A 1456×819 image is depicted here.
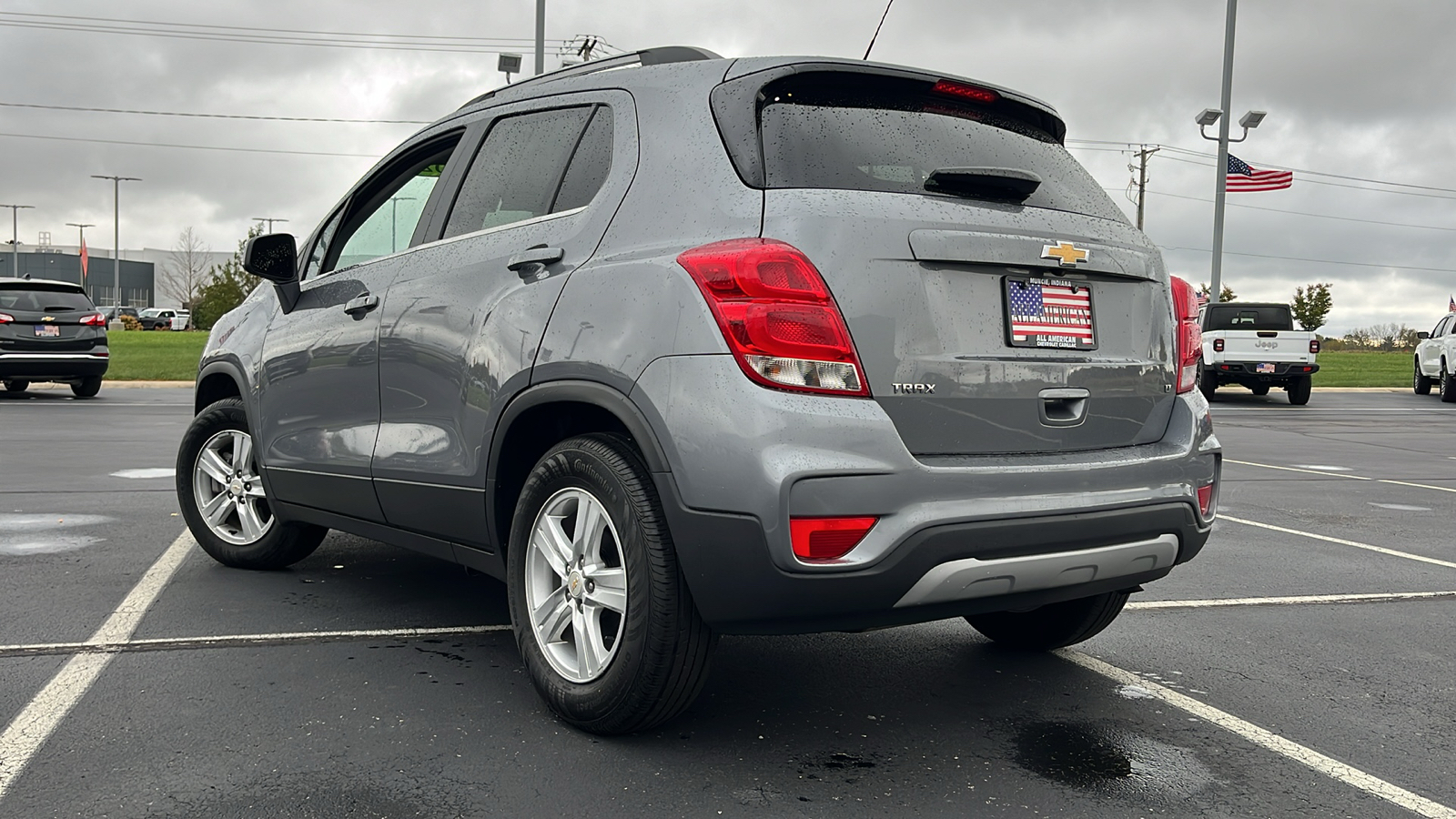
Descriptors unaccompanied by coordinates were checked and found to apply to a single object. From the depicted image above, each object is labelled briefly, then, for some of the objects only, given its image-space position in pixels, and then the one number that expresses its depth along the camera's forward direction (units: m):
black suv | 17.67
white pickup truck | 22.94
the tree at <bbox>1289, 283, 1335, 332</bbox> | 85.28
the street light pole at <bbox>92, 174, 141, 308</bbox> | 93.64
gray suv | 2.99
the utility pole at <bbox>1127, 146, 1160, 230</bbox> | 64.62
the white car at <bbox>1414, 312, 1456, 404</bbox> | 25.95
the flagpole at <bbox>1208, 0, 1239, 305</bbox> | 29.94
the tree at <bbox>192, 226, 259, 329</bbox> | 71.81
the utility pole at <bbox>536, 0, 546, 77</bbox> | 24.86
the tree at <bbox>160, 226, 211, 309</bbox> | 102.56
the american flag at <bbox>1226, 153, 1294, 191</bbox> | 30.91
